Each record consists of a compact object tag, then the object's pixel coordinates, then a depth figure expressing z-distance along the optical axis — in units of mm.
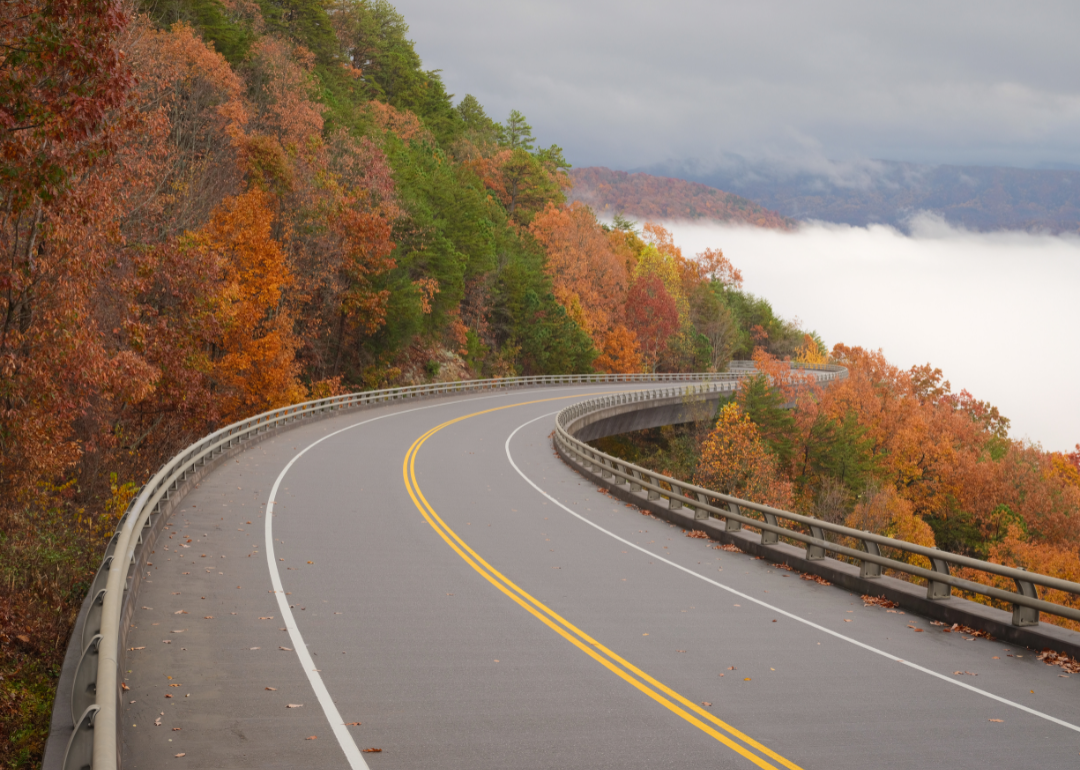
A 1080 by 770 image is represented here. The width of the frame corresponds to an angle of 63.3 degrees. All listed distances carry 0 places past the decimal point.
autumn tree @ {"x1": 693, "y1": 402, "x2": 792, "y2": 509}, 55991
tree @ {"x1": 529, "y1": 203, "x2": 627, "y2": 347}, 84875
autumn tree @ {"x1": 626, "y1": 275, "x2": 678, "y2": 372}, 94500
